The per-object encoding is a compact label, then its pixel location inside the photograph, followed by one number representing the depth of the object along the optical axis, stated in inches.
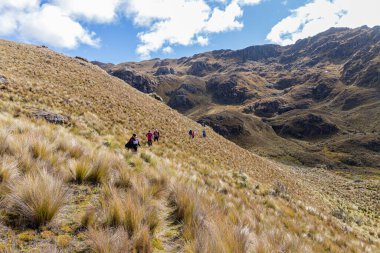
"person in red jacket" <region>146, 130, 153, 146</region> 844.4
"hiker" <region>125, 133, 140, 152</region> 625.6
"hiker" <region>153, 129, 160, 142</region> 943.5
